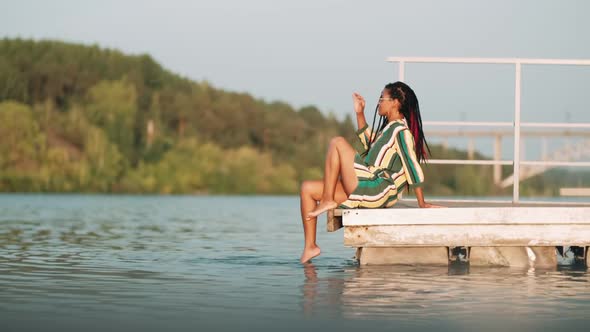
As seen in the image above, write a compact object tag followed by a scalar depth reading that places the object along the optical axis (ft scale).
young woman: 26.91
